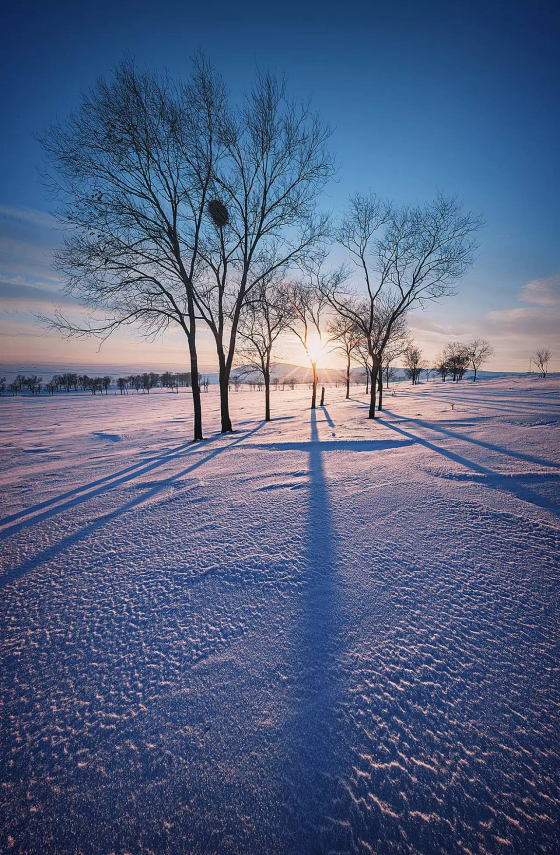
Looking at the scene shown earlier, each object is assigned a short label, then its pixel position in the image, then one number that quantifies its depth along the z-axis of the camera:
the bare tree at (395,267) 12.00
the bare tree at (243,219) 8.52
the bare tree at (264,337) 16.36
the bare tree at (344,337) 16.85
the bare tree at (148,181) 7.23
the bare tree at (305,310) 18.25
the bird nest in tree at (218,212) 9.05
